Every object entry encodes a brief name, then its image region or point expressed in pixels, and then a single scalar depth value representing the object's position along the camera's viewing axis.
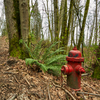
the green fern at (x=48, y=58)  2.79
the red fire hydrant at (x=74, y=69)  1.97
